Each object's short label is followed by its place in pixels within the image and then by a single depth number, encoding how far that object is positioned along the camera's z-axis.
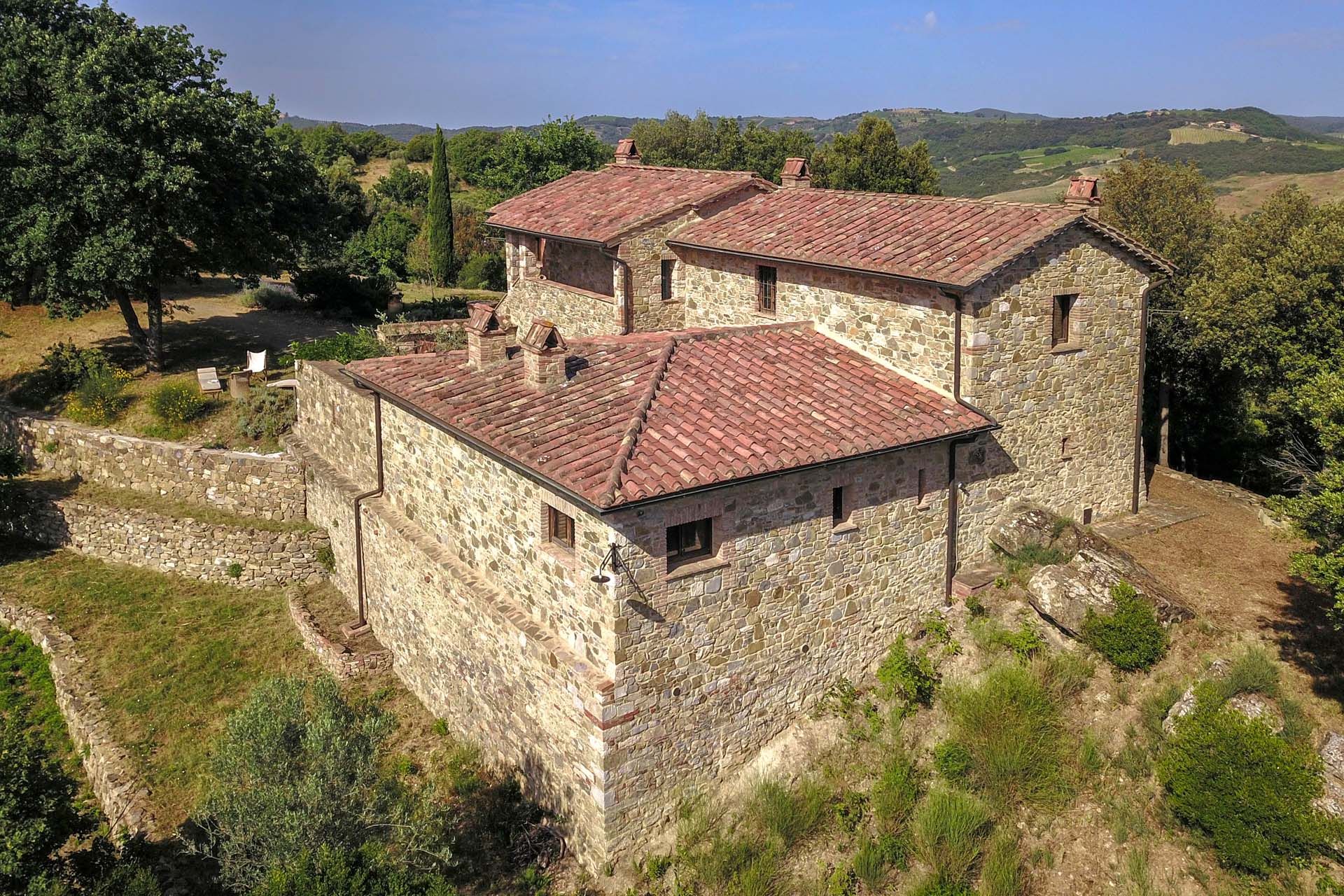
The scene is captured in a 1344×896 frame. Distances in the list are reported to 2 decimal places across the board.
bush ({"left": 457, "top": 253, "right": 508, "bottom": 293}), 42.84
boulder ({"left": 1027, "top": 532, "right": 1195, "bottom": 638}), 14.07
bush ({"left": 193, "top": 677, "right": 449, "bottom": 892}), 10.27
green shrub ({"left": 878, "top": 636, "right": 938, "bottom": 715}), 13.84
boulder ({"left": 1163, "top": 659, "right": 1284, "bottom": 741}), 12.25
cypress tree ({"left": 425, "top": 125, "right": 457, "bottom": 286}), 42.53
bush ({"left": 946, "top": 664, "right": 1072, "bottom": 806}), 12.50
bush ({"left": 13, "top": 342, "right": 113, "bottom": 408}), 25.11
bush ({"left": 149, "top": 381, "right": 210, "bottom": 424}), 22.77
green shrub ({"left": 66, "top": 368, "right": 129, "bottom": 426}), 23.66
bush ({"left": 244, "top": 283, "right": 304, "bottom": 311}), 33.31
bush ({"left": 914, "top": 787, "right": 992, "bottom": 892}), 11.66
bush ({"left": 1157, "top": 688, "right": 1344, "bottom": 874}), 11.08
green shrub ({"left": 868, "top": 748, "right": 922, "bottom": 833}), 12.37
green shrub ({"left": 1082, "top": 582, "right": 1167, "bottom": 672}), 13.45
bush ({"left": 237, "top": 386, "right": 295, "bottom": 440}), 22.14
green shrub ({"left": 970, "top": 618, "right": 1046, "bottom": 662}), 14.16
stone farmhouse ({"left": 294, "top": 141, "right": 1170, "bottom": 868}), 11.83
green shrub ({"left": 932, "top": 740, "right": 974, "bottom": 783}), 12.74
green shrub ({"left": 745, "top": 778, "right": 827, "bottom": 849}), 12.23
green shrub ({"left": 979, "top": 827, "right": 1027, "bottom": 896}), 11.45
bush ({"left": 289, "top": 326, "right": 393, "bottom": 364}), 22.16
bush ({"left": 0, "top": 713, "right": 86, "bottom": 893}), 9.54
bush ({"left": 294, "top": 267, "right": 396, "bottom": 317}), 32.56
